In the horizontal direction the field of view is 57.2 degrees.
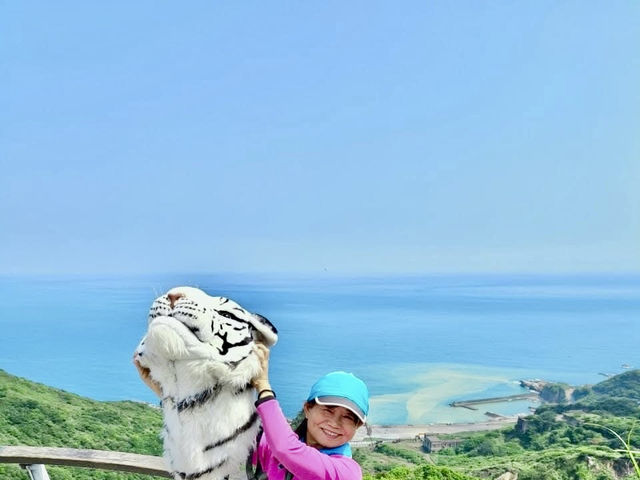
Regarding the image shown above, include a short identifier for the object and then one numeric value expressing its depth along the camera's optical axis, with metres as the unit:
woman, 1.01
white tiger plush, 1.04
